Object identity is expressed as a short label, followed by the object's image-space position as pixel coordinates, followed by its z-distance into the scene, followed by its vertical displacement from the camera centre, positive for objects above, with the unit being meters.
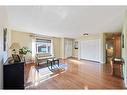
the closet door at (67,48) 6.35 -0.03
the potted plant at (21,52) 2.33 -0.13
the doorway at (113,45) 4.56 +0.15
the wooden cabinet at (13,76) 1.55 -0.60
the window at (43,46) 5.14 +0.13
